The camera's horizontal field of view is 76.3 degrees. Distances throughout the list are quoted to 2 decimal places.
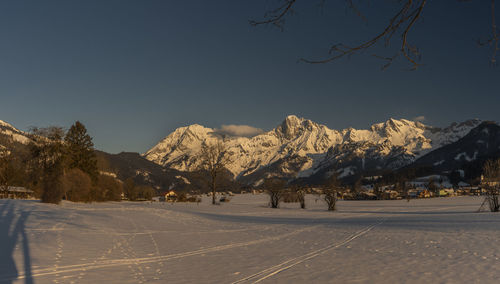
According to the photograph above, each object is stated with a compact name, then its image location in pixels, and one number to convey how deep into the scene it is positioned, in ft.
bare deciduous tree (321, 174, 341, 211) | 142.76
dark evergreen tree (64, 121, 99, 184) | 194.18
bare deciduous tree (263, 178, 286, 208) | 164.66
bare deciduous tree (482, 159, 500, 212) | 106.49
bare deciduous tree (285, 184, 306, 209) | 171.01
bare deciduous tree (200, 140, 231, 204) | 185.06
